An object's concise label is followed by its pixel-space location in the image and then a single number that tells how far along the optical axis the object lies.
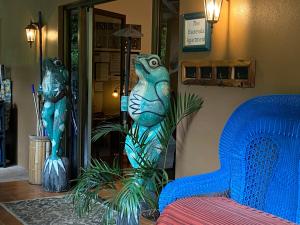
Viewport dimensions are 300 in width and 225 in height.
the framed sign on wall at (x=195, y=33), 3.09
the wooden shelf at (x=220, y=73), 2.78
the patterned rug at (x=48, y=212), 3.85
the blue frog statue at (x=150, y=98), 3.24
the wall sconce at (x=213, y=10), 2.88
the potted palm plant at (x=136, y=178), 2.82
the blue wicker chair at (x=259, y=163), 2.24
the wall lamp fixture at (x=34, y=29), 5.59
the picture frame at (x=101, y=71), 5.61
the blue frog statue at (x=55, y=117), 4.66
